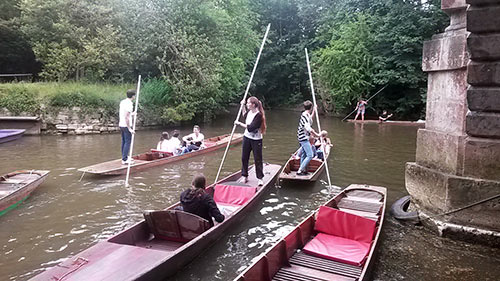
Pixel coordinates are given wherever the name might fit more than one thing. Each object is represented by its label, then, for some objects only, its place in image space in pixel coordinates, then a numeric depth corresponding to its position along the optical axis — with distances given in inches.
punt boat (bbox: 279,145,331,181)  335.9
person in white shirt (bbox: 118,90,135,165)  370.6
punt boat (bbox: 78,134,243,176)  360.5
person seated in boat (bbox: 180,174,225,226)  202.5
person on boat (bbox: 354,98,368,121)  971.9
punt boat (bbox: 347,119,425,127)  825.0
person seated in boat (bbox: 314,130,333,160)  424.2
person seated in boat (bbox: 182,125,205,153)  476.9
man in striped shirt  325.7
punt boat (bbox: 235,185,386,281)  165.8
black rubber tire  253.4
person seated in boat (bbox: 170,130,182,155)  452.8
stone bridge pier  196.2
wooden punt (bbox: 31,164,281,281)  157.3
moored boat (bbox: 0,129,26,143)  535.2
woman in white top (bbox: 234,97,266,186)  287.6
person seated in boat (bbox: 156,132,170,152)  452.1
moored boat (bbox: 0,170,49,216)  261.0
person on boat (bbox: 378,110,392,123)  872.9
